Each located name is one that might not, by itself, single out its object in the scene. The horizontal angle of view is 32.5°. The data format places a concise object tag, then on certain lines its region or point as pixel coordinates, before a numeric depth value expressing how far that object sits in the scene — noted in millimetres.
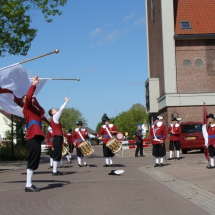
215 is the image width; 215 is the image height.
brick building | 28253
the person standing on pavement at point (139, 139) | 21288
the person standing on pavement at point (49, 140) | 13956
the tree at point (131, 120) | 93026
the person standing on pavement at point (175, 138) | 17190
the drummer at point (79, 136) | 14491
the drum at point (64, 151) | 14771
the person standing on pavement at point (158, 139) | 13373
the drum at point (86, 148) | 13725
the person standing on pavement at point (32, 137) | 7714
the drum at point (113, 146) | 13300
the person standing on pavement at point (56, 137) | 11024
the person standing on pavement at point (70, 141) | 18739
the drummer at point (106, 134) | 13713
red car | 21567
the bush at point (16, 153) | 20789
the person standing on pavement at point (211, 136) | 11786
